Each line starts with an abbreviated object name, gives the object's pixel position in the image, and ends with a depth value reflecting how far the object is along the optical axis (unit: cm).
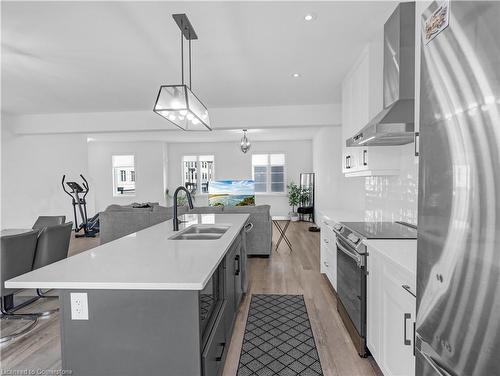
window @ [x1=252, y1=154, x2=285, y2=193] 1005
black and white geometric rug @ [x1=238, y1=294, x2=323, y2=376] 208
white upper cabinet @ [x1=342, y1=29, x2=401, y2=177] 289
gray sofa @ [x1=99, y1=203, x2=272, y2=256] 521
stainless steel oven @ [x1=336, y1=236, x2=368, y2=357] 208
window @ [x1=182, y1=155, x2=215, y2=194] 1030
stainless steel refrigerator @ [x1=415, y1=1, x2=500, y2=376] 67
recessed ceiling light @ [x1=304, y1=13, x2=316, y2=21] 243
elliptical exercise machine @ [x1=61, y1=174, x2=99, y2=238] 664
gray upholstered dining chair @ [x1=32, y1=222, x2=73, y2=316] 285
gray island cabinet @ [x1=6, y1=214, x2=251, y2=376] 126
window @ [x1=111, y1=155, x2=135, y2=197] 998
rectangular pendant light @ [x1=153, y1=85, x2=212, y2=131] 256
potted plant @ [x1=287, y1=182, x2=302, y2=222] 924
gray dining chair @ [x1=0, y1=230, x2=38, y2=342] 248
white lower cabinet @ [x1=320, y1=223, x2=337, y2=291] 319
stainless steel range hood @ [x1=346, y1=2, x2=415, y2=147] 221
